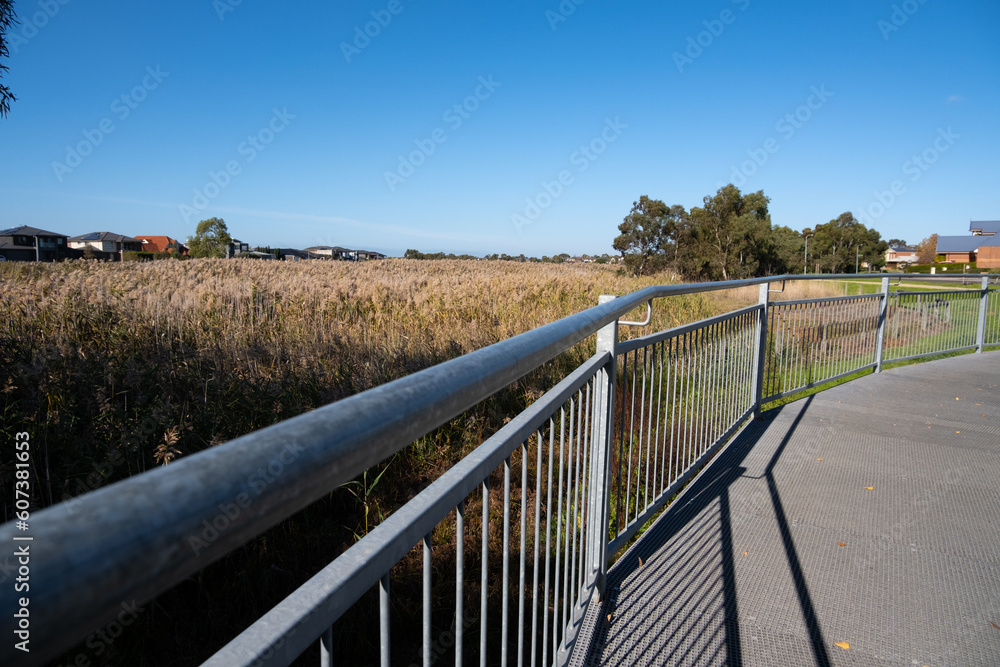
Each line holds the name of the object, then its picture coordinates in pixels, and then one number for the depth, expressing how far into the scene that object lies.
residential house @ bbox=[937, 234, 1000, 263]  111.75
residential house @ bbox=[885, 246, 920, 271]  129.62
